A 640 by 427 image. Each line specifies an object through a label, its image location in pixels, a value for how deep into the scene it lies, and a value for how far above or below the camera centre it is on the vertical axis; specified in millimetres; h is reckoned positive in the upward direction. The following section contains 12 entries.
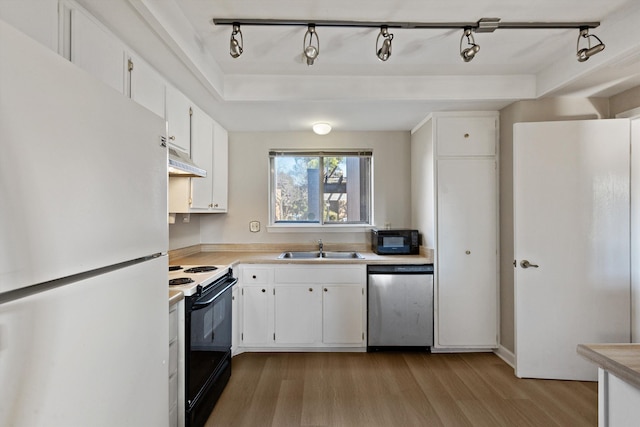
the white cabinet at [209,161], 2620 +508
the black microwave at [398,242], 3129 -275
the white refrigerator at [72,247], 558 -71
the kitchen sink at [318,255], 3346 -432
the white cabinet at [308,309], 2873 -873
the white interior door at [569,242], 2277 -201
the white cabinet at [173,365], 1621 -799
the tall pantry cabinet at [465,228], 2818 -120
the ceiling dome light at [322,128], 3035 +863
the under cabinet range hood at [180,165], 1838 +315
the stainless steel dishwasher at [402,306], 2844 -838
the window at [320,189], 3596 +304
